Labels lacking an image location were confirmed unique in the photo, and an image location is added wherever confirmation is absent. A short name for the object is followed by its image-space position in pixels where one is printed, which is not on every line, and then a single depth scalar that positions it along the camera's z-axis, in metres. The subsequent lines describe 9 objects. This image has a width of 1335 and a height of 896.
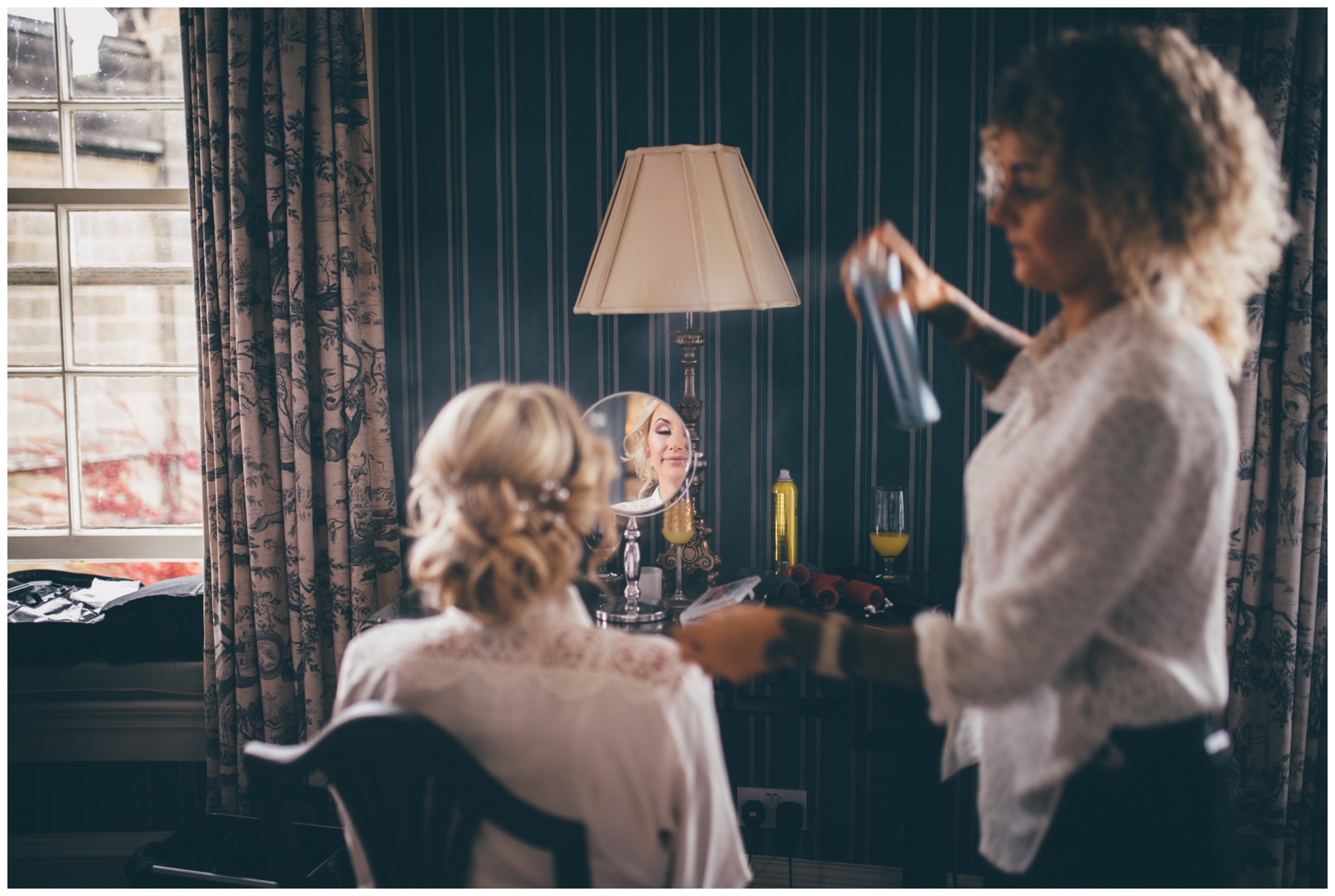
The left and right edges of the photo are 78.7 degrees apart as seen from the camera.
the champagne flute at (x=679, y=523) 1.69
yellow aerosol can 1.75
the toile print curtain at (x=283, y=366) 1.83
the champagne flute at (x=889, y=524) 1.70
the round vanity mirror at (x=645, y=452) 1.70
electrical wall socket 1.98
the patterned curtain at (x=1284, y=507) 1.61
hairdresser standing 0.75
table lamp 1.52
